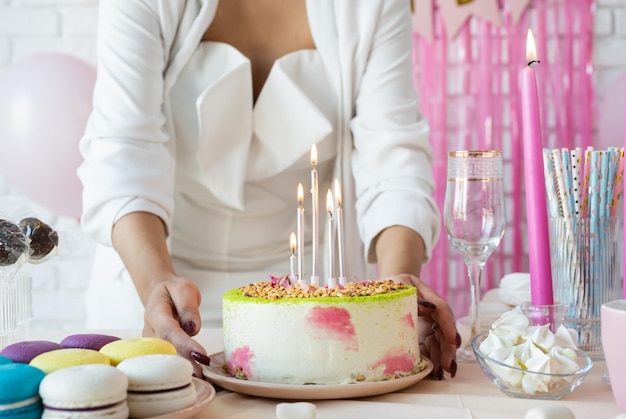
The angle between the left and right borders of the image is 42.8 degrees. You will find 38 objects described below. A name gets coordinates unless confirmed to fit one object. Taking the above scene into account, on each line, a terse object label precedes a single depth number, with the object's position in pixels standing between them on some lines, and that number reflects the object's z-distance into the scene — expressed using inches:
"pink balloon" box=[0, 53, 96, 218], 82.0
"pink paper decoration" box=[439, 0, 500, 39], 122.1
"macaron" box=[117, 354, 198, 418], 23.9
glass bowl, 28.2
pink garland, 122.3
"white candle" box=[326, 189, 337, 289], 32.0
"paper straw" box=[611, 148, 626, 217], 35.8
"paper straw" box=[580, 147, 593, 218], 35.5
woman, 50.5
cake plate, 27.8
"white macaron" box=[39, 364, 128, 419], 22.1
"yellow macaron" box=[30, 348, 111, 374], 24.2
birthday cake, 29.2
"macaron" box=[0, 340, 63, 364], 26.8
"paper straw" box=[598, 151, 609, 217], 35.4
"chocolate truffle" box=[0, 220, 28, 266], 33.6
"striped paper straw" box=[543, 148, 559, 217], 36.3
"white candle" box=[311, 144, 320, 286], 32.8
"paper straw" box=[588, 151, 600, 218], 35.3
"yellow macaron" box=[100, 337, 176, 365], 26.2
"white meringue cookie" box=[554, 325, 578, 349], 29.7
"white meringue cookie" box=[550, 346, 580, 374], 28.4
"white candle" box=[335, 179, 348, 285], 32.6
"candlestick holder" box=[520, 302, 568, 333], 30.8
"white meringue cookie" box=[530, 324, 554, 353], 28.8
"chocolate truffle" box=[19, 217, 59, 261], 37.4
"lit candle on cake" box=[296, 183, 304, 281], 33.3
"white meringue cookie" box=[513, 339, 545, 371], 28.7
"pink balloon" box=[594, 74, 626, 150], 105.4
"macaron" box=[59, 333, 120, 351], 28.9
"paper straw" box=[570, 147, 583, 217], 35.5
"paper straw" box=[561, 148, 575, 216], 35.6
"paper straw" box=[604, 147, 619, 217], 35.5
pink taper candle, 30.6
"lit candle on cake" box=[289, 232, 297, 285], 33.3
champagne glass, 37.0
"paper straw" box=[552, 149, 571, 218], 35.8
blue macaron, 22.0
